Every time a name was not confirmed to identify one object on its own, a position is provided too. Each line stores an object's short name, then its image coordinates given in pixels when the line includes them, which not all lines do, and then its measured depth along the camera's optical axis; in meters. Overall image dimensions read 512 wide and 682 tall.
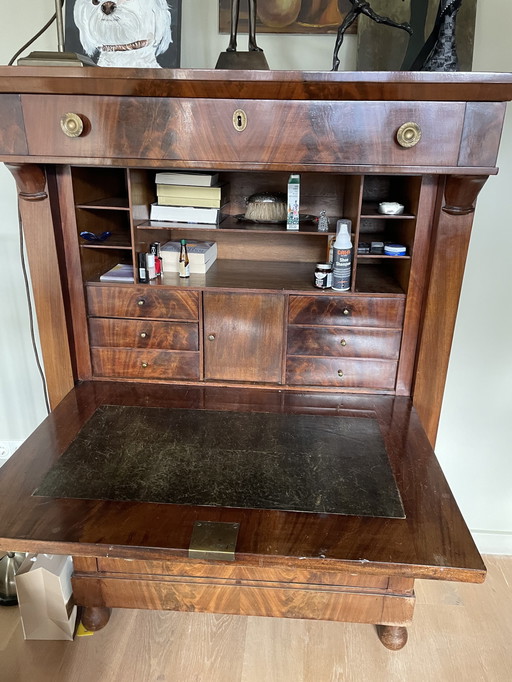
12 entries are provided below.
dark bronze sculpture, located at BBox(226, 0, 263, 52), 1.15
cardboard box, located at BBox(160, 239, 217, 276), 1.41
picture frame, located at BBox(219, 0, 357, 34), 1.36
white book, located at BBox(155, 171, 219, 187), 1.36
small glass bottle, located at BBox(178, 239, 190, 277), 1.39
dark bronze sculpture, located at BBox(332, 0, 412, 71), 1.11
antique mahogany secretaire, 0.94
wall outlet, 1.99
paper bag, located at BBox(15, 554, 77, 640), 1.31
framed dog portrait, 1.14
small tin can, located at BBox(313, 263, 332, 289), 1.30
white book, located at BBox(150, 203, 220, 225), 1.36
